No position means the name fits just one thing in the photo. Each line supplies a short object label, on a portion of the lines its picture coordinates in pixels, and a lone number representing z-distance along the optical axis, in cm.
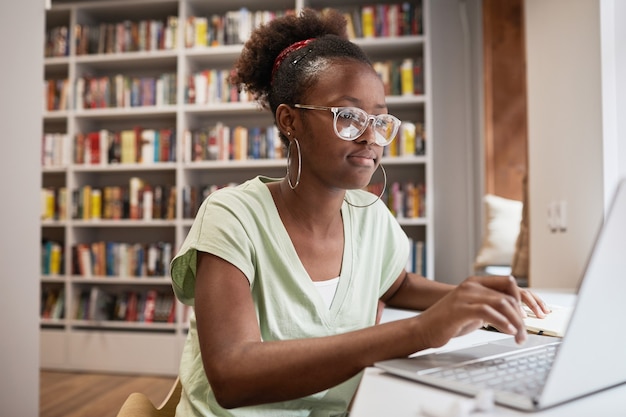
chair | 107
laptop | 57
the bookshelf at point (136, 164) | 395
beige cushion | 318
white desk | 60
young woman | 77
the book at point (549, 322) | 99
